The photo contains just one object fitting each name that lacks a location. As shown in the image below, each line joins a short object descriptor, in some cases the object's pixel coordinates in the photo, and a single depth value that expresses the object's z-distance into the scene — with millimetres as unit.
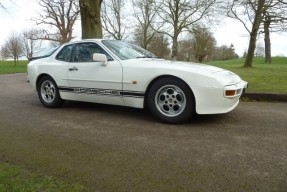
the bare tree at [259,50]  70381
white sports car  3977
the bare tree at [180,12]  26708
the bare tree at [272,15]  15356
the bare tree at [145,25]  34031
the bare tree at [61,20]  34406
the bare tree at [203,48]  45231
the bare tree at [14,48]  42234
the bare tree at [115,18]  38969
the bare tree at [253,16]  16250
